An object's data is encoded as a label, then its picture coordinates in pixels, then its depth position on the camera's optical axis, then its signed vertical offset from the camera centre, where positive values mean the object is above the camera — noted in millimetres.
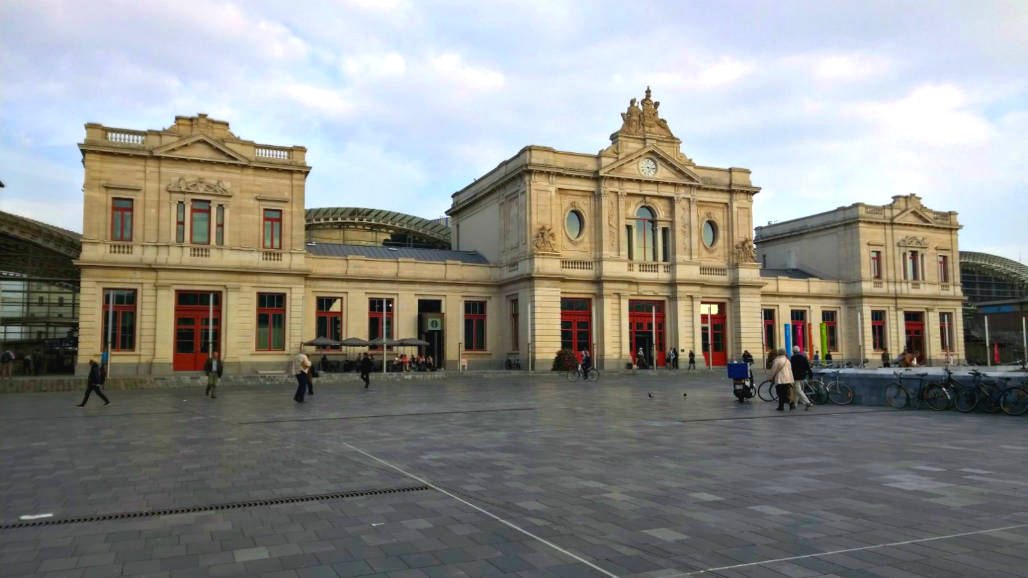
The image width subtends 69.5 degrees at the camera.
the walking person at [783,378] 20125 -1039
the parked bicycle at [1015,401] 17891 -1534
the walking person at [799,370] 20781 -839
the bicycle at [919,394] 19750 -1506
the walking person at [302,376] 22609 -943
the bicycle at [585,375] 38812 -1766
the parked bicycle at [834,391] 22203 -1545
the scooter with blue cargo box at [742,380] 22250 -1228
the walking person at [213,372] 25708 -906
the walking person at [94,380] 22125 -981
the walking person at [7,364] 35488 -764
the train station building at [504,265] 39375 +5047
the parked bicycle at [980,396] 18688 -1480
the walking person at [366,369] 30781 -1019
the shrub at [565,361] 44688 -1125
